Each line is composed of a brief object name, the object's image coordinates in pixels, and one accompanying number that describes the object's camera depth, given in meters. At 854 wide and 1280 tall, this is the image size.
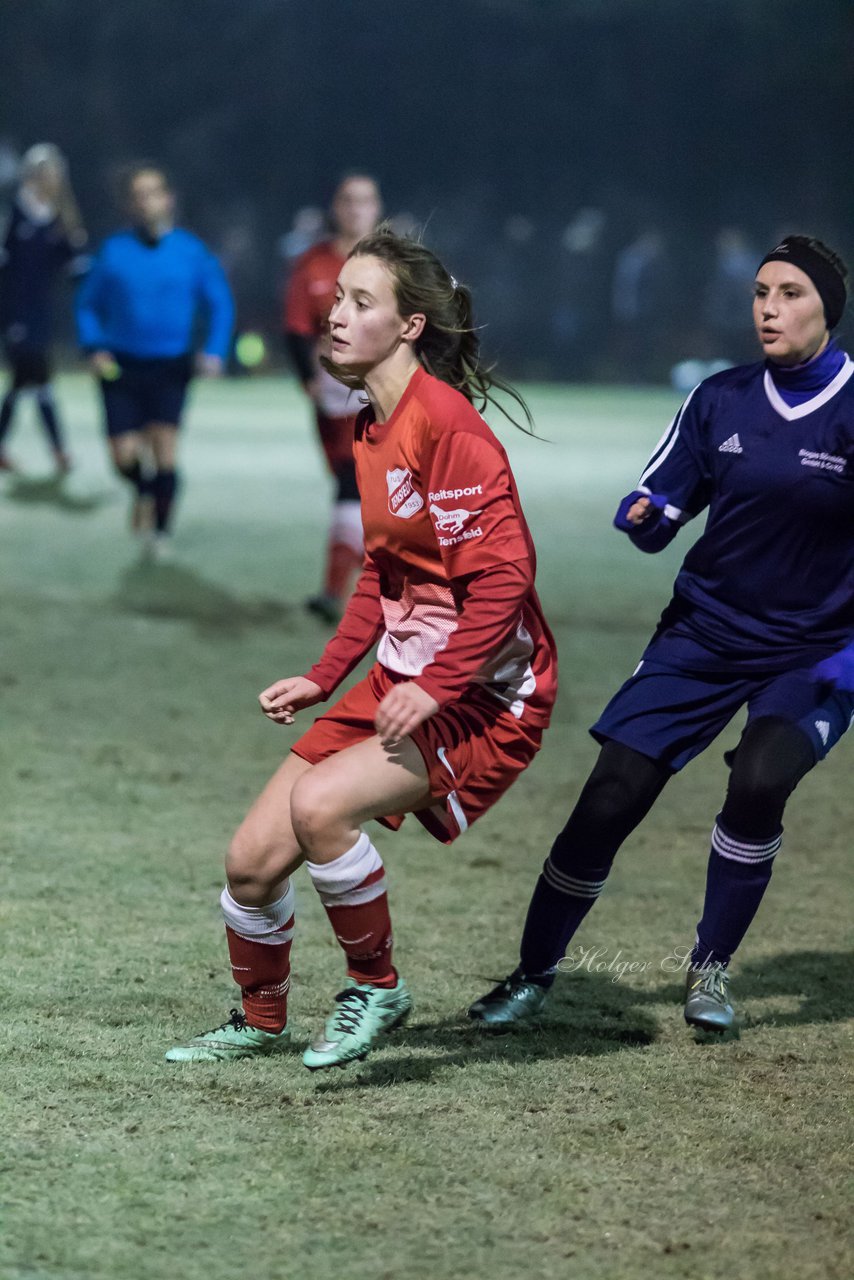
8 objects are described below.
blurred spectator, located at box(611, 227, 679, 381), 51.19
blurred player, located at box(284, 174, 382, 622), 16.22
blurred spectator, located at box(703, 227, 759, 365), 49.72
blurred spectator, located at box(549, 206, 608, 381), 51.72
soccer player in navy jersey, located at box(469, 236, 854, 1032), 7.49
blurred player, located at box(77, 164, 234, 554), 19.66
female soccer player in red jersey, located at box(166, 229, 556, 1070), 6.62
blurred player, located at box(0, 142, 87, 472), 26.56
